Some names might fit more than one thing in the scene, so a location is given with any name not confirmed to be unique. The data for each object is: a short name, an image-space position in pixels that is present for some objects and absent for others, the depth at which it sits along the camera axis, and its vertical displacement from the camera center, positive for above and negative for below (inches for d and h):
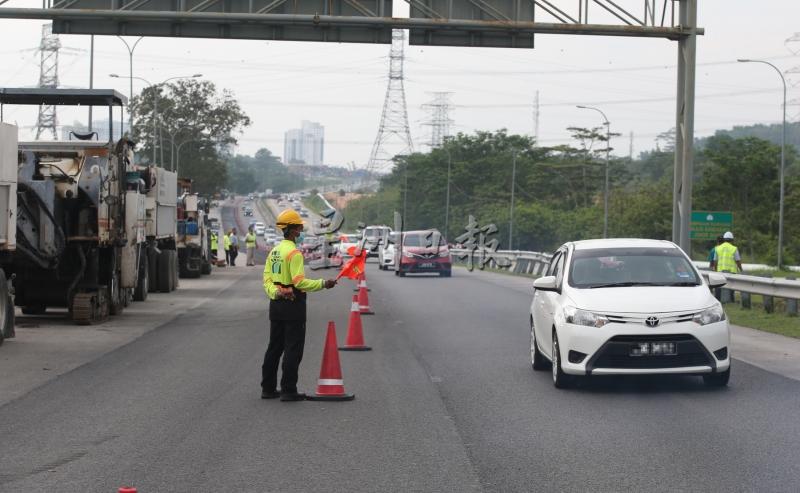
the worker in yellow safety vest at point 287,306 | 469.4 -33.1
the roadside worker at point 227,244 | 2397.6 -53.8
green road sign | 1349.7 +0.9
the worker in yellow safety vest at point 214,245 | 2186.0 -52.9
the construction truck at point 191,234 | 1600.6 -24.5
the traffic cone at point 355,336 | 674.2 -62.8
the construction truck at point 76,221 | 816.3 -5.5
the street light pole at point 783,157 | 1890.1 +101.9
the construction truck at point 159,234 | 1142.3 -18.2
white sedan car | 485.7 -38.6
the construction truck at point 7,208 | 709.3 +1.9
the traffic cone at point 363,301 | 971.3 -64.8
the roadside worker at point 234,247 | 2449.2 -60.9
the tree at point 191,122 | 3486.7 +257.0
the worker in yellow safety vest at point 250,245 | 2341.3 -53.7
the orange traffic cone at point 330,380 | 474.9 -61.0
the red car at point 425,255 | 1776.6 -49.9
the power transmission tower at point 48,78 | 3451.5 +393.3
